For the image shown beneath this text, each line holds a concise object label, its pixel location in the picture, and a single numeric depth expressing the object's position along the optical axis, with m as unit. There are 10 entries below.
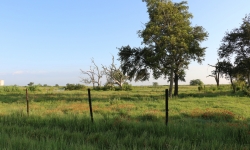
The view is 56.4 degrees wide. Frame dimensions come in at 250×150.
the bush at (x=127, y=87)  53.86
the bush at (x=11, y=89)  43.47
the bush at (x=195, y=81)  100.76
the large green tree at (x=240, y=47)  35.31
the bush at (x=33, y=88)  46.01
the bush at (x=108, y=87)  53.75
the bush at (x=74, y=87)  57.58
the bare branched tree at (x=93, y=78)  67.00
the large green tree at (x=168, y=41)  28.33
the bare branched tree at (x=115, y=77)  60.00
